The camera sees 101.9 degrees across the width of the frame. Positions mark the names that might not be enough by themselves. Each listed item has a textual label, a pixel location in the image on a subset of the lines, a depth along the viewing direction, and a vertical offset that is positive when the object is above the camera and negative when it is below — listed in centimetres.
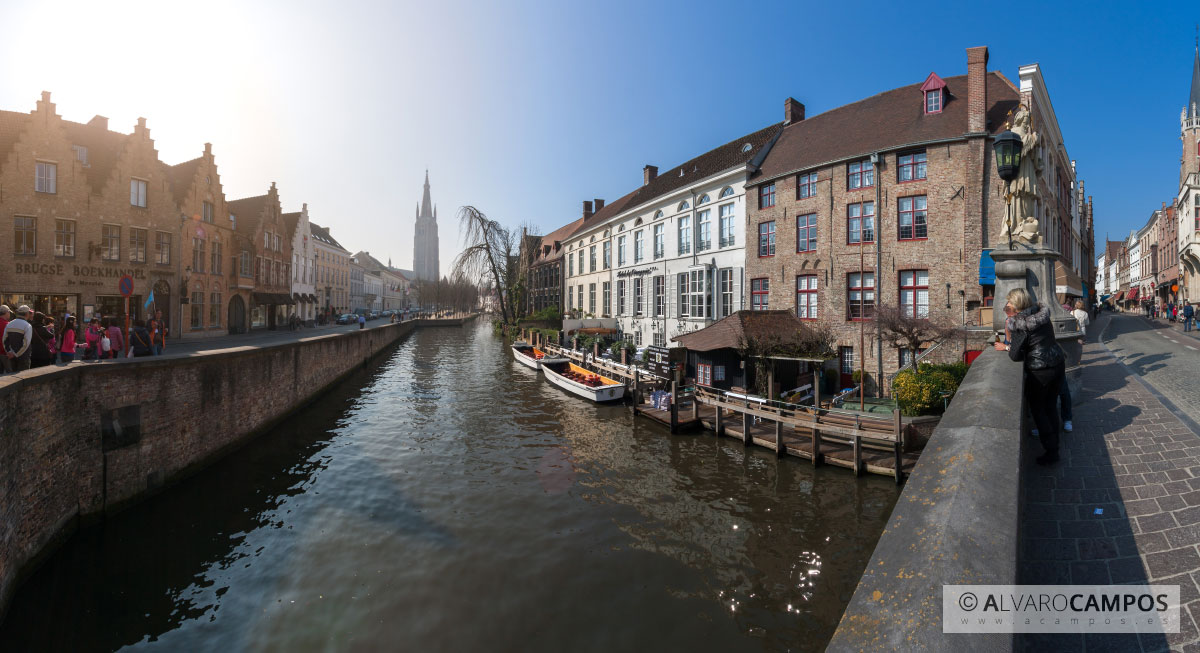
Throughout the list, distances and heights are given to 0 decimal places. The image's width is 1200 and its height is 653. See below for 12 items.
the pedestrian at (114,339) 1473 -57
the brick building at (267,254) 3712 +538
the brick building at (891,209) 1719 +452
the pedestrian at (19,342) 902 -41
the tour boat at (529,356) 3098 -234
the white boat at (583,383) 2069 -283
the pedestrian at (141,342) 1466 -68
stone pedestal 768 +69
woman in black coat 439 -40
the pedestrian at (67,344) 1124 -54
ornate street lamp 820 +287
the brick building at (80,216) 2117 +496
